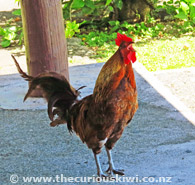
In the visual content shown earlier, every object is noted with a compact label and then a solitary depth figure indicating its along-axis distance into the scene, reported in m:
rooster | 3.45
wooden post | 5.72
